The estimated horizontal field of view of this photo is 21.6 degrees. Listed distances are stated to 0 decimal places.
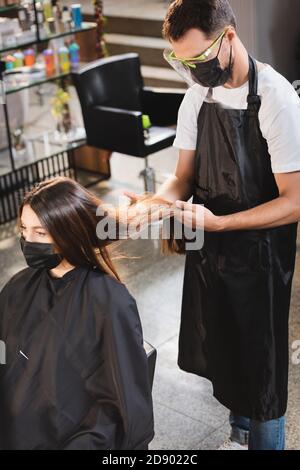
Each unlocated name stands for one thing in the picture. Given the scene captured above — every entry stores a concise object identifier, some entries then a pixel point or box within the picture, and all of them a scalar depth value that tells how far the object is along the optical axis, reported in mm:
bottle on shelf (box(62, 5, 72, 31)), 5138
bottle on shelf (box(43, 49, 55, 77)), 5154
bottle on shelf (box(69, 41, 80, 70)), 5246
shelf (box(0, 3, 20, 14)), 4832
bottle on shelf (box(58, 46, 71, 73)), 5195
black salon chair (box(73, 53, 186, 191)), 4734
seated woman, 1946
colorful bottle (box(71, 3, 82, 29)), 5170
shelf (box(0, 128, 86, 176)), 5180
